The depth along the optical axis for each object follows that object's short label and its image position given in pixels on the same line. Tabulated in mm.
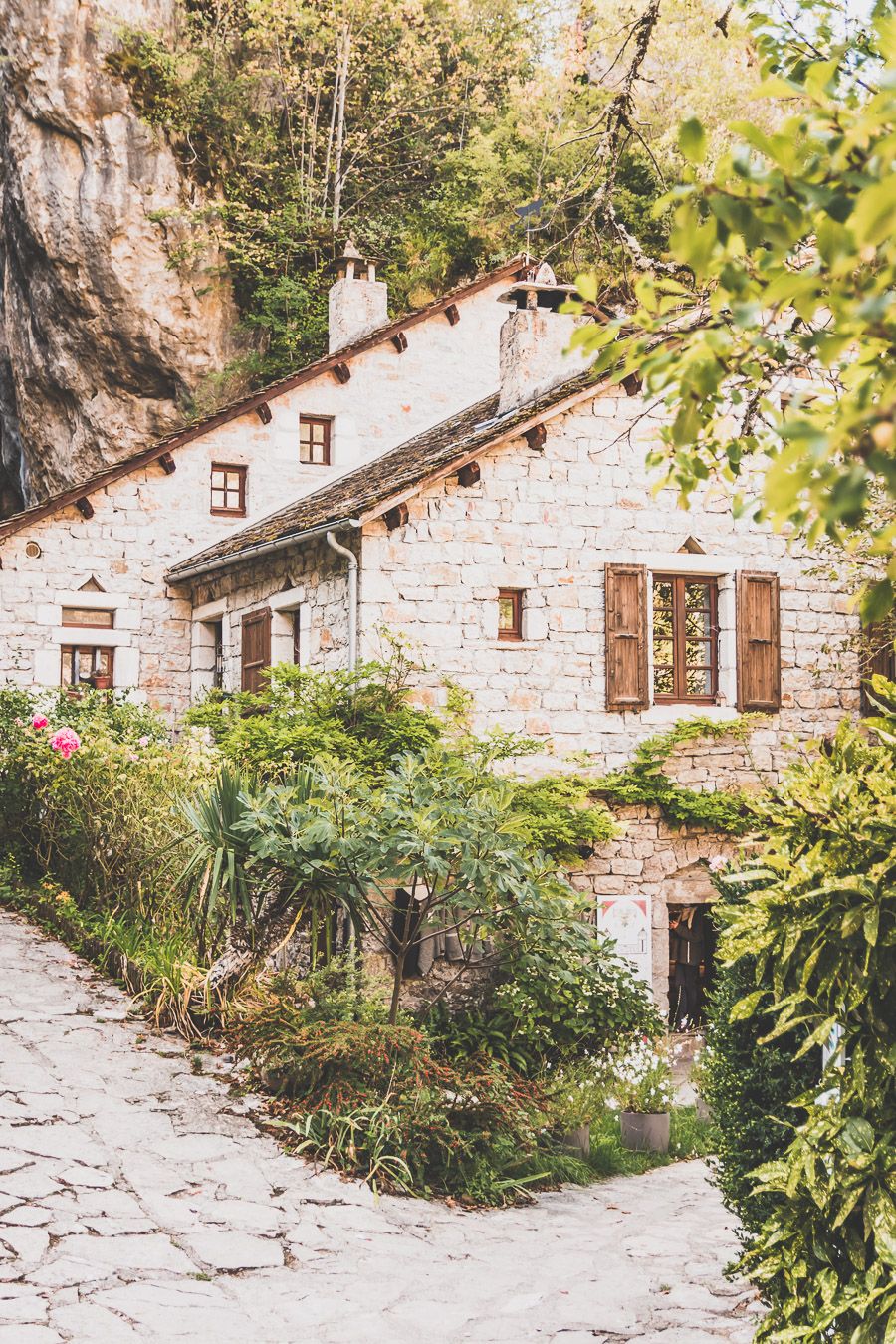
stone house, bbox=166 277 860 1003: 11750
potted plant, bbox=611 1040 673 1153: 8484
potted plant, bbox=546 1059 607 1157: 8008
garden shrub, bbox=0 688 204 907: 9555
